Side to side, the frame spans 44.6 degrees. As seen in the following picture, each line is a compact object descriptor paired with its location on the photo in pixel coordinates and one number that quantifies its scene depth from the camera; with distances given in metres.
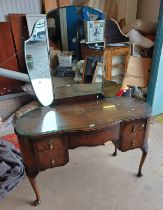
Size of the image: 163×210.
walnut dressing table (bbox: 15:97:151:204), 1.22
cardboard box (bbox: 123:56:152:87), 2.29
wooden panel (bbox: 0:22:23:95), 1.94
